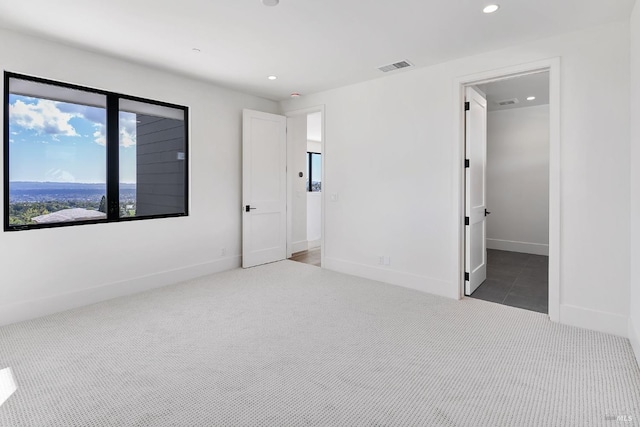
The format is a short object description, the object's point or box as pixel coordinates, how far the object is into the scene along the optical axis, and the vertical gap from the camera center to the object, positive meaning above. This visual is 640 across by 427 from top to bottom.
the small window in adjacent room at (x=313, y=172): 9.21 +0.98
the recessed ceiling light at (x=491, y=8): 2.59 +1.54
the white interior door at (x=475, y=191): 3.84 +0.20
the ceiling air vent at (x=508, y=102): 5.61 +1.79
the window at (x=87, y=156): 3.17 +0.56
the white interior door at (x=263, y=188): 5.06 +0.31
